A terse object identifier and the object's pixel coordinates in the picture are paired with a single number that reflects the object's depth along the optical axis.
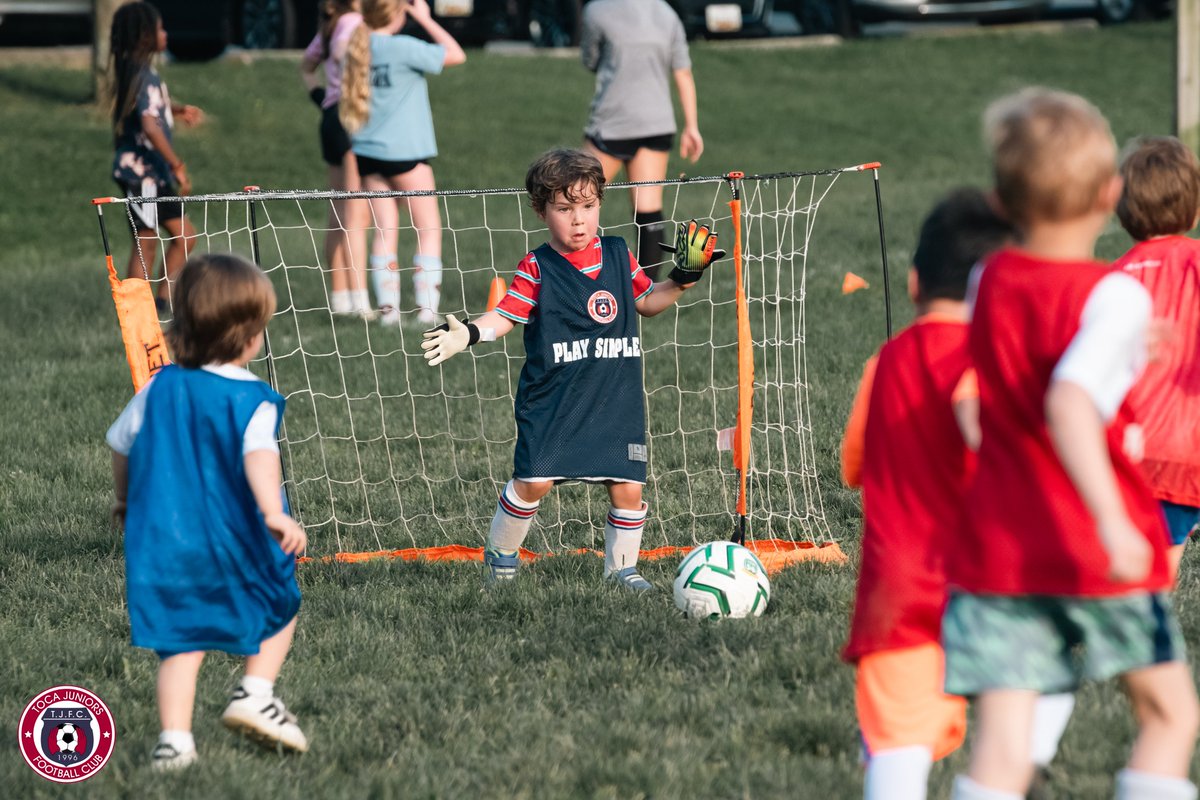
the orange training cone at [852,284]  19.97
